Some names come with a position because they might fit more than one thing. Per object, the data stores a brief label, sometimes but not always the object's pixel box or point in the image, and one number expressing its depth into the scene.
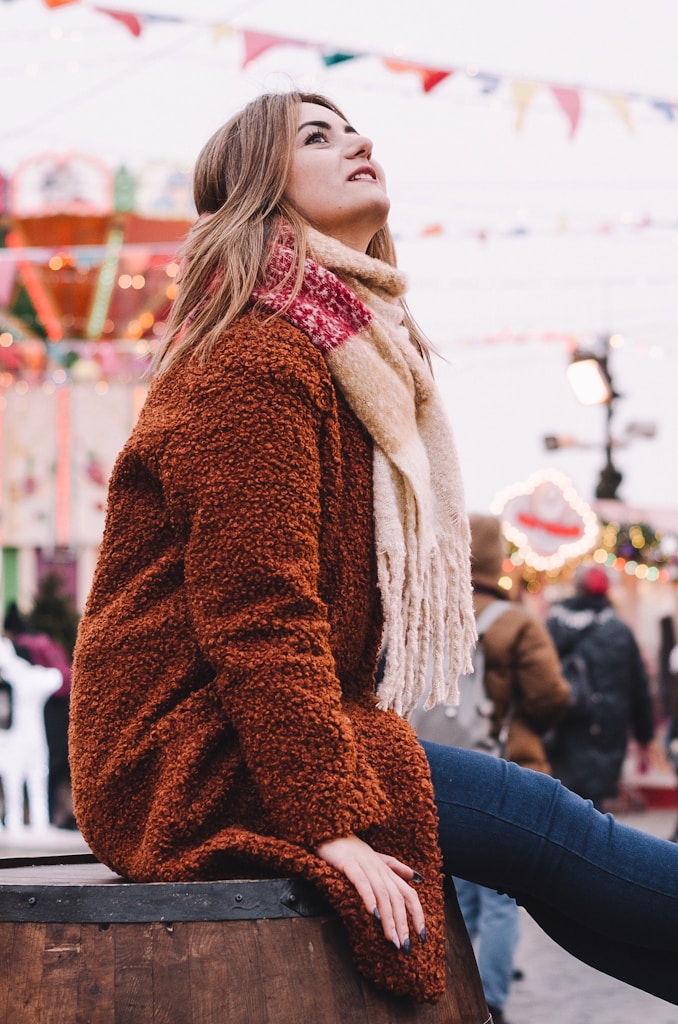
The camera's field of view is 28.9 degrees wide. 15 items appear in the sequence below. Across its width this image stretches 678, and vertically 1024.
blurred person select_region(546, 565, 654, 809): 7.96
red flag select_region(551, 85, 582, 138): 8.77
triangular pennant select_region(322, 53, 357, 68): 8.58
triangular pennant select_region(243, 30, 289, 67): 8.54
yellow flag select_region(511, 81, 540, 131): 8.88
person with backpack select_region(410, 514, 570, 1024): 4.95
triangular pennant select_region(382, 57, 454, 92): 8.66
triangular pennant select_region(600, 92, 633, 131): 8.91
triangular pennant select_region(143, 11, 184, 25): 8.31
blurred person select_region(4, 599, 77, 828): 10.20
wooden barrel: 1.81
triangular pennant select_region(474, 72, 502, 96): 8.78
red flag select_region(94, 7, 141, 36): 8.30
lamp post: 16.92
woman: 1.90
